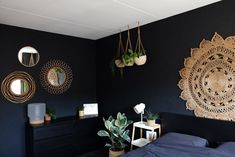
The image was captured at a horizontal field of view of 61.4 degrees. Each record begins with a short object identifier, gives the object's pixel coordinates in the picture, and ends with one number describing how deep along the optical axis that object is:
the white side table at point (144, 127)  2.71
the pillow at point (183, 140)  2.14
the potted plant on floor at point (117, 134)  2.91
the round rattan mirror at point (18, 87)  3.07
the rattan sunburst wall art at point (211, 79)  2.23
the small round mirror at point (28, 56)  3.25
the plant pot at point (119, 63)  3.26
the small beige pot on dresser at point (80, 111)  3.71
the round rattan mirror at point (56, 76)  3.50
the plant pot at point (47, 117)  3.29
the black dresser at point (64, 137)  3.01
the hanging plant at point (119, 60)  3.29
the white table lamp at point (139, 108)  2.89
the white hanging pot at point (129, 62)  3.03
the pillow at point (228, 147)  1.83
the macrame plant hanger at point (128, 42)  3.40
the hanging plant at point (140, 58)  2.96
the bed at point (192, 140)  1.89
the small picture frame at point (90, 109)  3.83
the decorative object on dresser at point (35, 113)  3.13
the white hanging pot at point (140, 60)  2.96
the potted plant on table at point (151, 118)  2.77
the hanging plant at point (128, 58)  3.01
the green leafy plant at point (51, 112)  3.34
